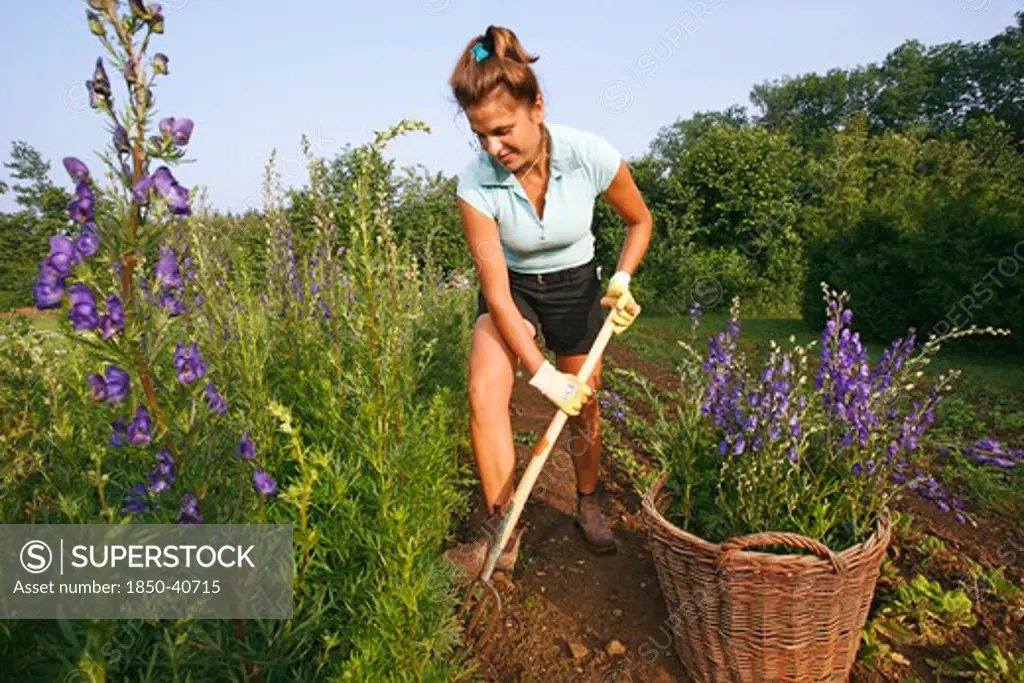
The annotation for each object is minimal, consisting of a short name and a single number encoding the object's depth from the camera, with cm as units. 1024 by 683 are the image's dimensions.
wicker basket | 183
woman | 226
